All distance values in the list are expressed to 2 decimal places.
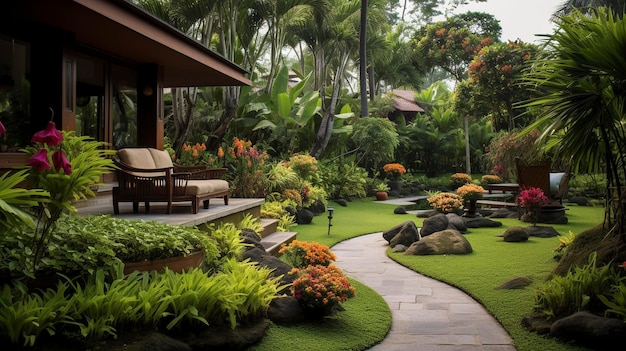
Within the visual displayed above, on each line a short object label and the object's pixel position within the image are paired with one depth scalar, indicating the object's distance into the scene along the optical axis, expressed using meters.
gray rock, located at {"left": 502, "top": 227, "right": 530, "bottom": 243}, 9.29
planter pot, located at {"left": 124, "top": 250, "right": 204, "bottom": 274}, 4.30
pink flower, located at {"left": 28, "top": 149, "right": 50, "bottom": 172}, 3.43
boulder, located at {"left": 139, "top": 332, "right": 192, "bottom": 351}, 3.41
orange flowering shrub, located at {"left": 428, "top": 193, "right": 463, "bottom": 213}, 12.30
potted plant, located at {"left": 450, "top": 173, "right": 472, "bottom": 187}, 20.28
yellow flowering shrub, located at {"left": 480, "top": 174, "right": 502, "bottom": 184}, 18.17
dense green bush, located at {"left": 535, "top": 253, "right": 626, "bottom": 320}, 4.61
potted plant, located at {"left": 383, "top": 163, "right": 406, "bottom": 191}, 19.72
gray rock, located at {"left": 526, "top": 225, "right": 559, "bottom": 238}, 9.85
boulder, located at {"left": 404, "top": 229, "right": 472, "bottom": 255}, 8.33
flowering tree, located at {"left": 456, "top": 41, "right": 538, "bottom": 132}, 17.33
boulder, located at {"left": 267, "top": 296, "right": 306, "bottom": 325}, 4.70
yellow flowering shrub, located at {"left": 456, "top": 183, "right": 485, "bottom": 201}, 12.26
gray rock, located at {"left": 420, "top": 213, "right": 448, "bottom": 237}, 9.63
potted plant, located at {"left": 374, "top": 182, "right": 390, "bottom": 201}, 17.80
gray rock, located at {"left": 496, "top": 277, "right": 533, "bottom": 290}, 6.01
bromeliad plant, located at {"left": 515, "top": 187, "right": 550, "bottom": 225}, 11.04
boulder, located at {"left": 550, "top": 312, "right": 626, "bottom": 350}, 4.03
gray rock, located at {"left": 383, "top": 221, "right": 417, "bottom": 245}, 9.43
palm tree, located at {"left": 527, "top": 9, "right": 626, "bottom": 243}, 4.54
